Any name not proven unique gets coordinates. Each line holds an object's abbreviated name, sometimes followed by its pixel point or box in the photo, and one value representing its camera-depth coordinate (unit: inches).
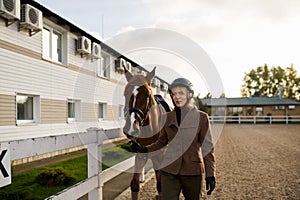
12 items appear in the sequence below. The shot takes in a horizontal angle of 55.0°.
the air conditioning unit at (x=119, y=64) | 667.0
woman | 124.9
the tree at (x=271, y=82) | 2699.3
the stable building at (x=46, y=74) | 374.0
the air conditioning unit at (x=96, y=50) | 575.3
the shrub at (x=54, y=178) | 249.8
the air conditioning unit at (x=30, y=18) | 382.7
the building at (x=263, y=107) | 1867.6
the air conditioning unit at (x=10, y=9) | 339.0
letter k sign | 77.3
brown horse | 137.3
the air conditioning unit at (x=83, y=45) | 533.9
